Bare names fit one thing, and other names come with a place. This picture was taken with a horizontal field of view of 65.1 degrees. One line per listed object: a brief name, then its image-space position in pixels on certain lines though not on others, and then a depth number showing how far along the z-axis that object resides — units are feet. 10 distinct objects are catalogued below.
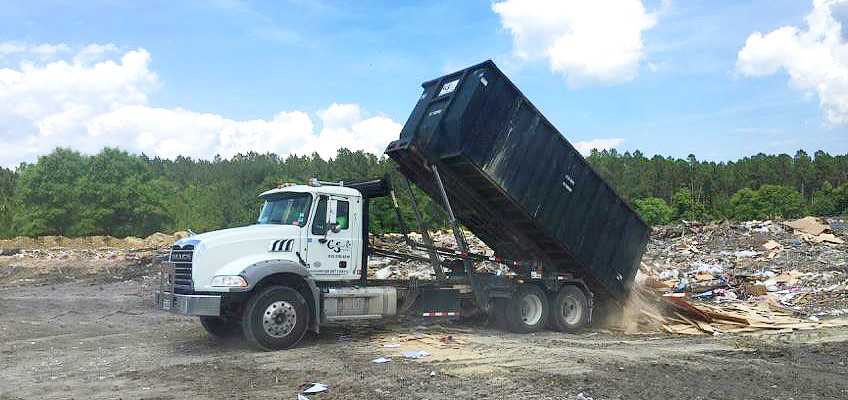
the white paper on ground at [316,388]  21.91
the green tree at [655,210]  253.03
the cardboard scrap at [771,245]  69.38
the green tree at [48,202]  158.51
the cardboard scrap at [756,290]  51.42
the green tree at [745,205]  255.82
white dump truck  29.89
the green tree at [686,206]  273.54
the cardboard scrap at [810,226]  75.46
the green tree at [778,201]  251.39
